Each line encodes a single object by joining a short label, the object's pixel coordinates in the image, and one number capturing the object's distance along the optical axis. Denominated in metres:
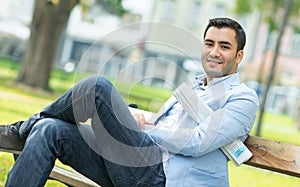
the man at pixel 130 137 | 3.95
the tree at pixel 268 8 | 30.22
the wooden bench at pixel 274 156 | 4.16
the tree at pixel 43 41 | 20.51
